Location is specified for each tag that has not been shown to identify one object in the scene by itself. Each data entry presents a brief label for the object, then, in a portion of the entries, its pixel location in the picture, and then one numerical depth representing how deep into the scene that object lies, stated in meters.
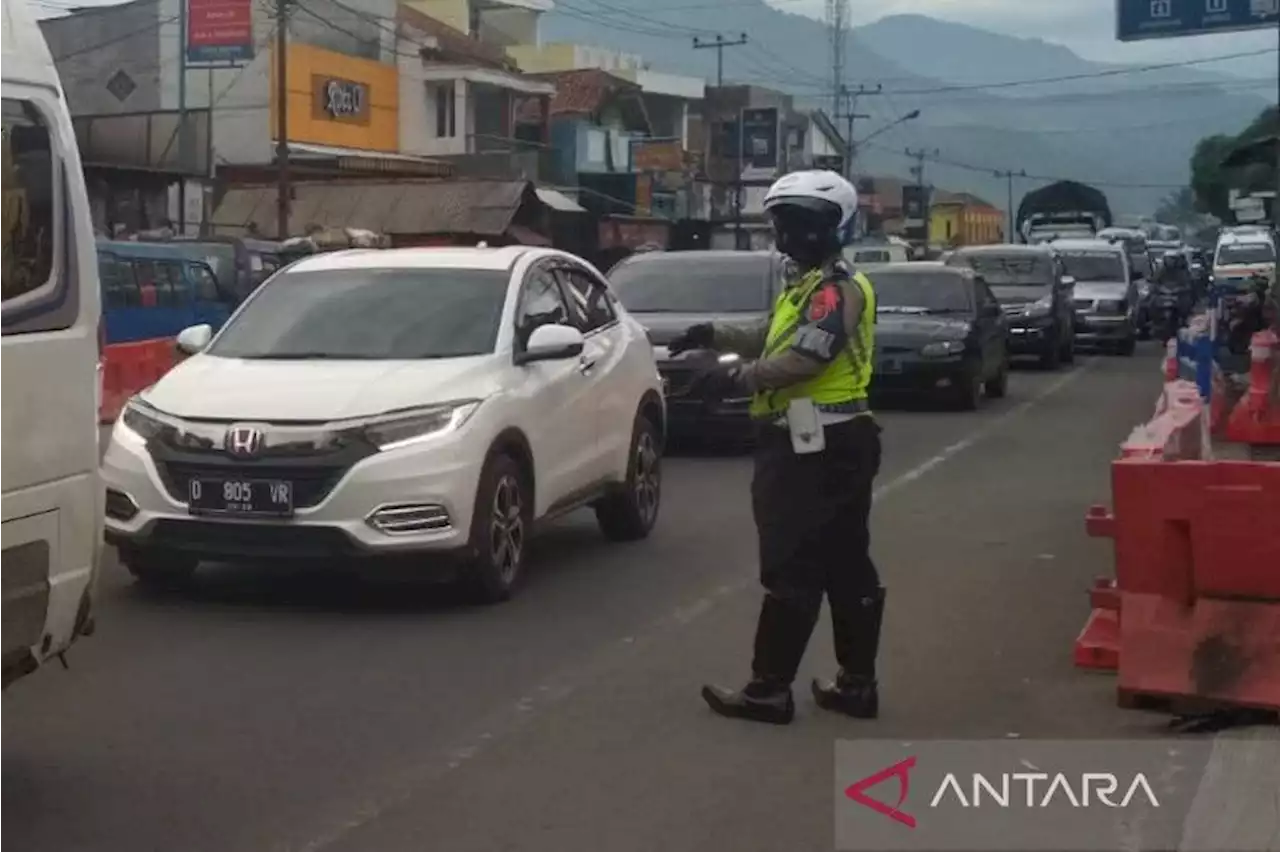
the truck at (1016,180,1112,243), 55.94
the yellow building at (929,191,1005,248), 94.31
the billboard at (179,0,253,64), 43.50
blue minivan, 24.95
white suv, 8.27
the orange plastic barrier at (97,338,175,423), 19.08
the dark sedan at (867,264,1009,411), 19.55
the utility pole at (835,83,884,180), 73.81
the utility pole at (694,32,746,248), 60.12
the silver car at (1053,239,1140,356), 30.81
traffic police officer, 6.34
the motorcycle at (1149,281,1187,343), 35.50
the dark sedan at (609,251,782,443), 15.38
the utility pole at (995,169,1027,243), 100.51
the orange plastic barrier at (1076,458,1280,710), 6.47
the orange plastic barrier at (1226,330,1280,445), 14.41
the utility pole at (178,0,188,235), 40.28
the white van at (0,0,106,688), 5.32
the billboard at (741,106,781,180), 68.94
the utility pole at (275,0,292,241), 37.28
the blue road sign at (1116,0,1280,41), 17.69
